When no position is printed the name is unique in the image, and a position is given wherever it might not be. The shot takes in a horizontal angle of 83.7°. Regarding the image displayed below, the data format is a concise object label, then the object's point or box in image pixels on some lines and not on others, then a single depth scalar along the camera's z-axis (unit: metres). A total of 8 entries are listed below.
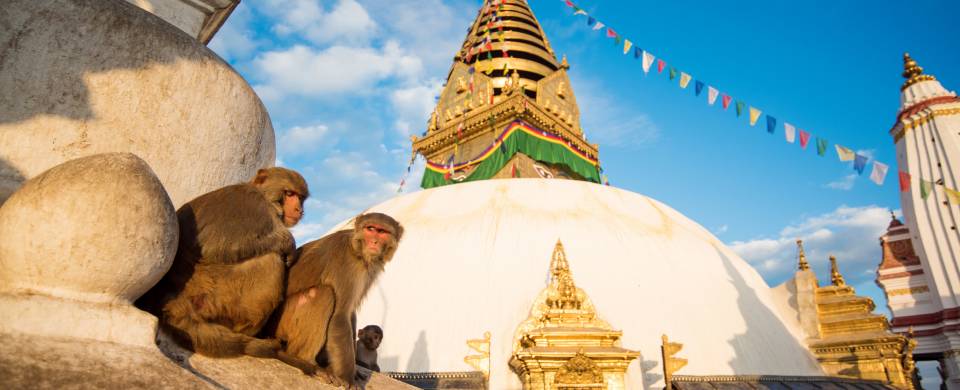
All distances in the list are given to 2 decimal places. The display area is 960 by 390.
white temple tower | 15.05
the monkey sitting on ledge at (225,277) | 1.70
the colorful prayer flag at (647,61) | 10.78
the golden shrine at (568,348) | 6.10
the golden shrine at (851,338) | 8.51
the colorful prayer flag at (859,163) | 8.17
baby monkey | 4.88
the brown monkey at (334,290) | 2.12
